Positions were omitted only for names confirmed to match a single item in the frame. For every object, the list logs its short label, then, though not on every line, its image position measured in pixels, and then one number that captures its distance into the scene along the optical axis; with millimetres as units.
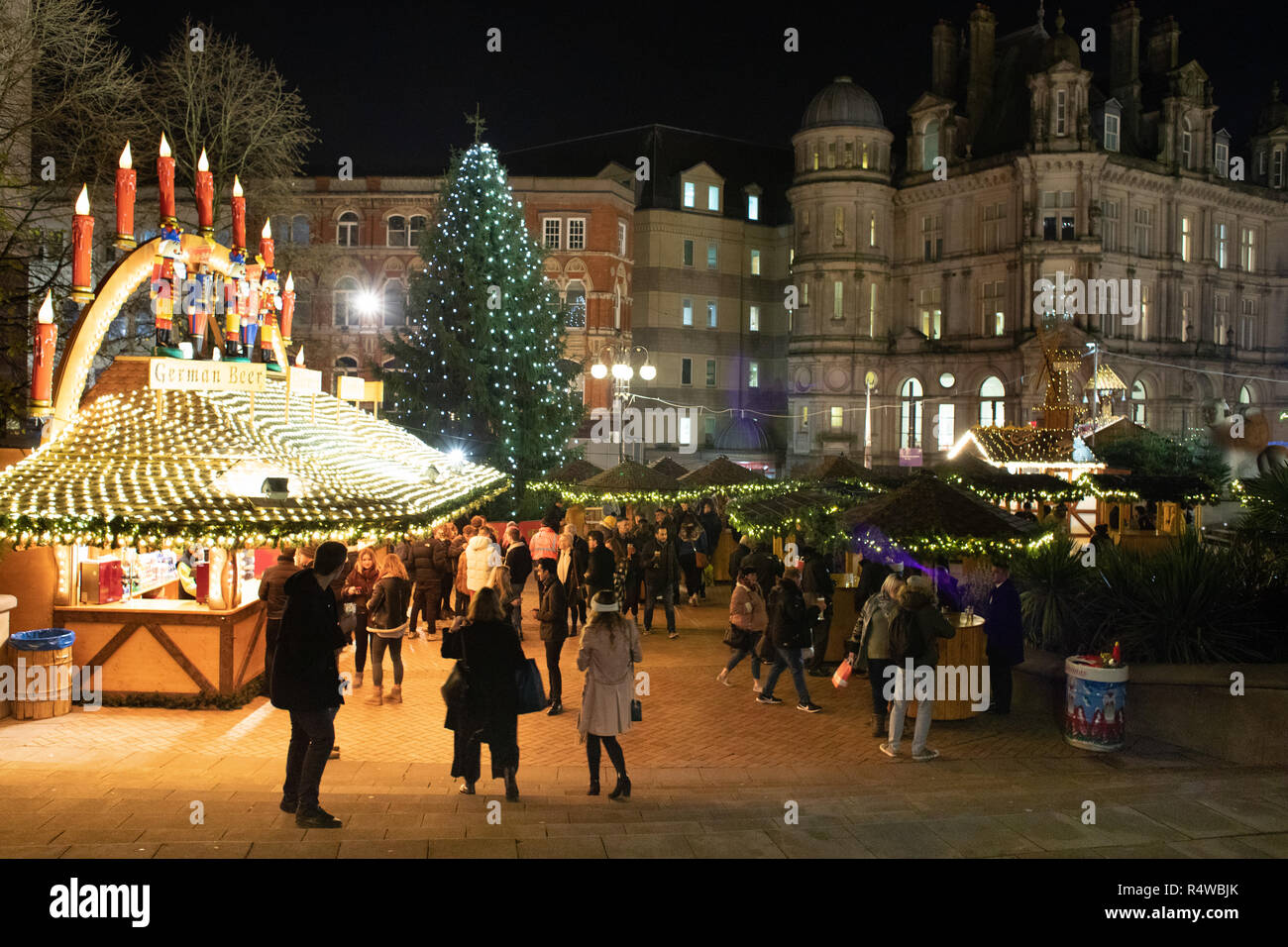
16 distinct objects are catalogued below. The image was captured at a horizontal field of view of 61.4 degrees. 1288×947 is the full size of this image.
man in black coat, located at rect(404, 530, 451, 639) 16203
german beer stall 10773
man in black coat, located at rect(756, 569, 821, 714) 12219
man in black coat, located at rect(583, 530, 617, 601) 14391
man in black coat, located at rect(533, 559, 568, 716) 12305
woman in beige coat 8984
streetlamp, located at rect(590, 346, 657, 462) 31866
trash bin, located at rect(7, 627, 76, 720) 11305
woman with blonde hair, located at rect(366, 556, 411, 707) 12414
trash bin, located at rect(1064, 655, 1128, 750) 10695
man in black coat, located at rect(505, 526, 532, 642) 16000
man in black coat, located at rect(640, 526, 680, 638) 17531
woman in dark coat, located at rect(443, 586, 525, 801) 8773
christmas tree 33875
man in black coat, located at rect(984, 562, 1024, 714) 12008
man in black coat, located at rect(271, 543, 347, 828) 7973
